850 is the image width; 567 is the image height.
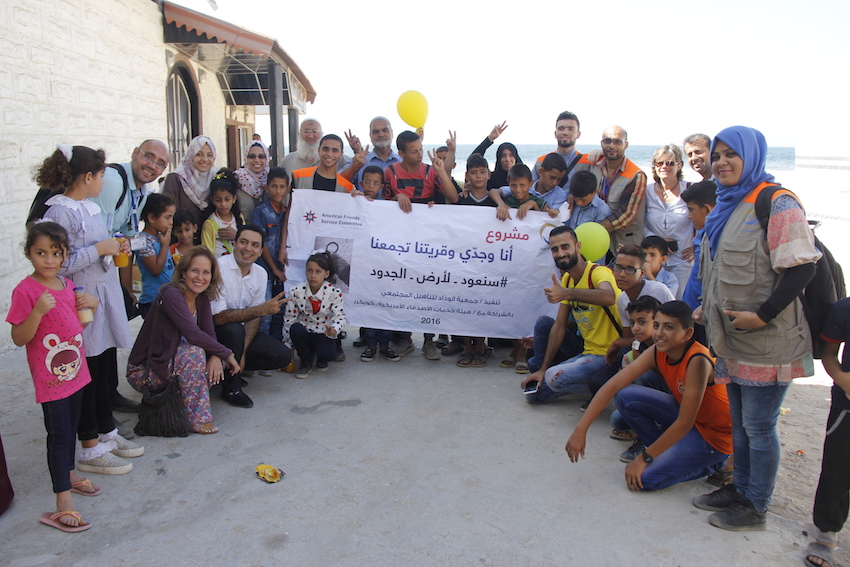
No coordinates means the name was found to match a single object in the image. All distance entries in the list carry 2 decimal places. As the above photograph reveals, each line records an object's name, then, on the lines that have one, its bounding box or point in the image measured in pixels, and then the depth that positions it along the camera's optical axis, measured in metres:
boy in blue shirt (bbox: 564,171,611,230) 4.90
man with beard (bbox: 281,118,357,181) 6.11
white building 5.23
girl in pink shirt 2.62
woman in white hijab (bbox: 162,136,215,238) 4.72
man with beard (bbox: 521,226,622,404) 4.21
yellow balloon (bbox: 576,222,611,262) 4.58
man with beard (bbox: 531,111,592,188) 5.58
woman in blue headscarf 2.54
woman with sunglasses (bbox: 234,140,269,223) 5.19
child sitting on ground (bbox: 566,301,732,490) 3.00
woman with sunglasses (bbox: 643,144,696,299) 4.89
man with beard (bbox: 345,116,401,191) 6.04
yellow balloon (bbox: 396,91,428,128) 6.59
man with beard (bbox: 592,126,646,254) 5.00
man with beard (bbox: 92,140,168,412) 3.50
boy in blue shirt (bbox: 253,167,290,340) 5.14
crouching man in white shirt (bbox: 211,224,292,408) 4.31
